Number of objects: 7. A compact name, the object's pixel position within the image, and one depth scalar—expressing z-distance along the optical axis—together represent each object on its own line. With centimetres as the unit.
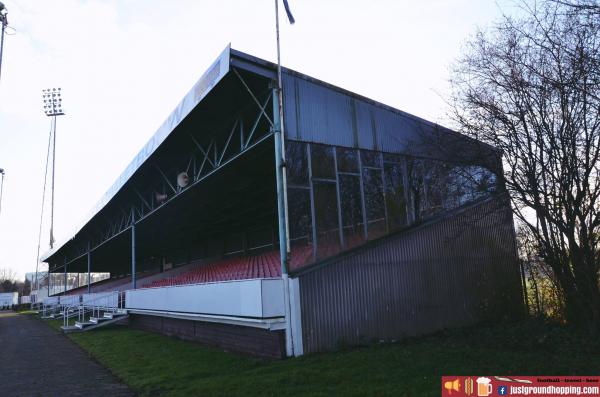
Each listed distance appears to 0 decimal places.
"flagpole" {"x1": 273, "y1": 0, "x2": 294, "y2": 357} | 1063
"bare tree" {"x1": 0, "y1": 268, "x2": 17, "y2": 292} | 10669
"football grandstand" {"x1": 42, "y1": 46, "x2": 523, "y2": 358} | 1123
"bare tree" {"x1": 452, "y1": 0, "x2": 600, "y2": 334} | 1149
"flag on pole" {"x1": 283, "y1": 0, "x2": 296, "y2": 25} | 1206
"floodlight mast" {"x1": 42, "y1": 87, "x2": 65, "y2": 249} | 5875
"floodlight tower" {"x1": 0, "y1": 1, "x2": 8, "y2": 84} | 1977
